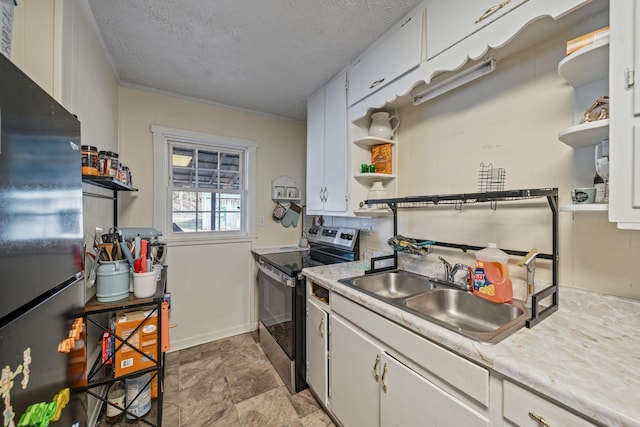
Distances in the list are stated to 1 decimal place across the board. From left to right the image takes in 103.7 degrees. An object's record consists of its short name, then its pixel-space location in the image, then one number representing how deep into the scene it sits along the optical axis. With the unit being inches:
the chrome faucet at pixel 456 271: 53.1
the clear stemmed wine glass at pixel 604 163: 33.6
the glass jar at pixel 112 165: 53.0
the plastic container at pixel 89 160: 47.2
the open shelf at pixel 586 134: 33.1
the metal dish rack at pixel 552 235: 37.7
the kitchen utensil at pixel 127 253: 54.9
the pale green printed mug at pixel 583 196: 35.3
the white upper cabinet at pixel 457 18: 41.0
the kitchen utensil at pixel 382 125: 73.9
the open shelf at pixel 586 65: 33.3
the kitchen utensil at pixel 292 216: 118.0
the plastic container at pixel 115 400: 61.4
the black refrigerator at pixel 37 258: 18.3
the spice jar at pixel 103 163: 51.4
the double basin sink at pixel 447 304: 36.9
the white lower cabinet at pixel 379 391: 35.2
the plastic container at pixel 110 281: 51.9
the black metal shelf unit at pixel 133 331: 50.1
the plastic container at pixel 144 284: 54.0
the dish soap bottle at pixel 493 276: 46.1
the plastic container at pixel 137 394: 61.9
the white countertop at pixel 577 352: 23.1
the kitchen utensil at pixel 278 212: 115.6
